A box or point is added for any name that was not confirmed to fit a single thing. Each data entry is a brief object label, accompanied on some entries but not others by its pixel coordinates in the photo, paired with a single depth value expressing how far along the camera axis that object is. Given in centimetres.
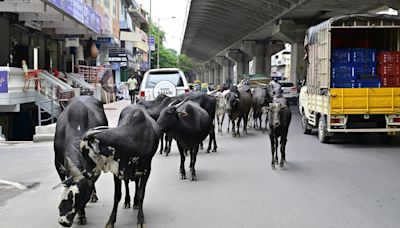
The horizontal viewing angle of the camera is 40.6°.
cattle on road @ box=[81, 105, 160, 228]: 593
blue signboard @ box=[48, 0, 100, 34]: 1936
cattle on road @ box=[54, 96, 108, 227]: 571
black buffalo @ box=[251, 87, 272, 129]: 1870
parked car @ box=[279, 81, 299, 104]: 3719
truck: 1476
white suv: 1686
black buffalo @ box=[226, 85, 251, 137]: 1659
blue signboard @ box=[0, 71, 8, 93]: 1714
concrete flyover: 3155
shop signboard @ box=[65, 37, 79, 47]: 2831
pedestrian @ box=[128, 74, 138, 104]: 3002
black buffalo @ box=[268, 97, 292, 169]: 1090
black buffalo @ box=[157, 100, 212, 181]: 912
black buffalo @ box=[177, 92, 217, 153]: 1326
